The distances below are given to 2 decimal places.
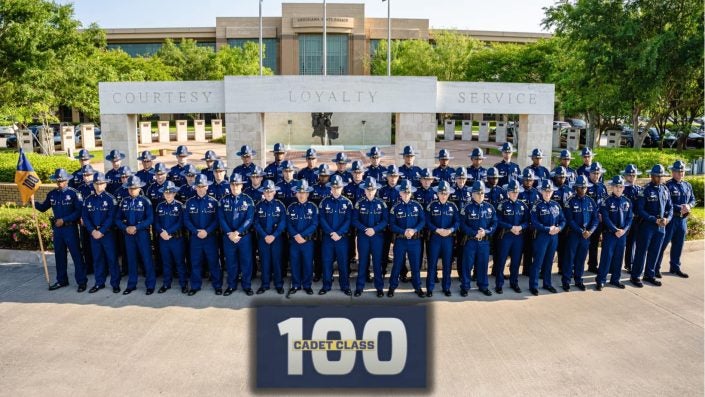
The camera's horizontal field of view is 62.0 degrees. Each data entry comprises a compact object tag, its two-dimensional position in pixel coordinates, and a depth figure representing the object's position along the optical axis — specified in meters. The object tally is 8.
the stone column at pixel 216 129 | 39.94
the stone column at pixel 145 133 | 35.67
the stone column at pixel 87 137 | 33.31
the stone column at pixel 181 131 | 38.75
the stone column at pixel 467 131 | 39.34
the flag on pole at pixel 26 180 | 9.73
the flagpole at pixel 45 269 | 9.48
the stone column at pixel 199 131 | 39.25
